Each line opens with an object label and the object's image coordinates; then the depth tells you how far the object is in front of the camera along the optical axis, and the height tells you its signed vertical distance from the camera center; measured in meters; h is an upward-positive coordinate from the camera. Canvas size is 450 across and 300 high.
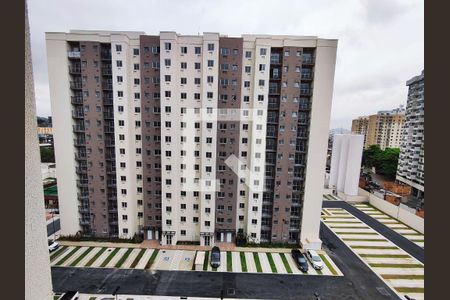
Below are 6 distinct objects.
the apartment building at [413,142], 48.06 -1.17
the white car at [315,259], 22.09 -14.18
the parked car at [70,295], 17.37 -14.67
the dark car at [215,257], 21.98 -14.25
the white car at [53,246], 24.19 -14.36
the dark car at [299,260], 21.82 -14.24
